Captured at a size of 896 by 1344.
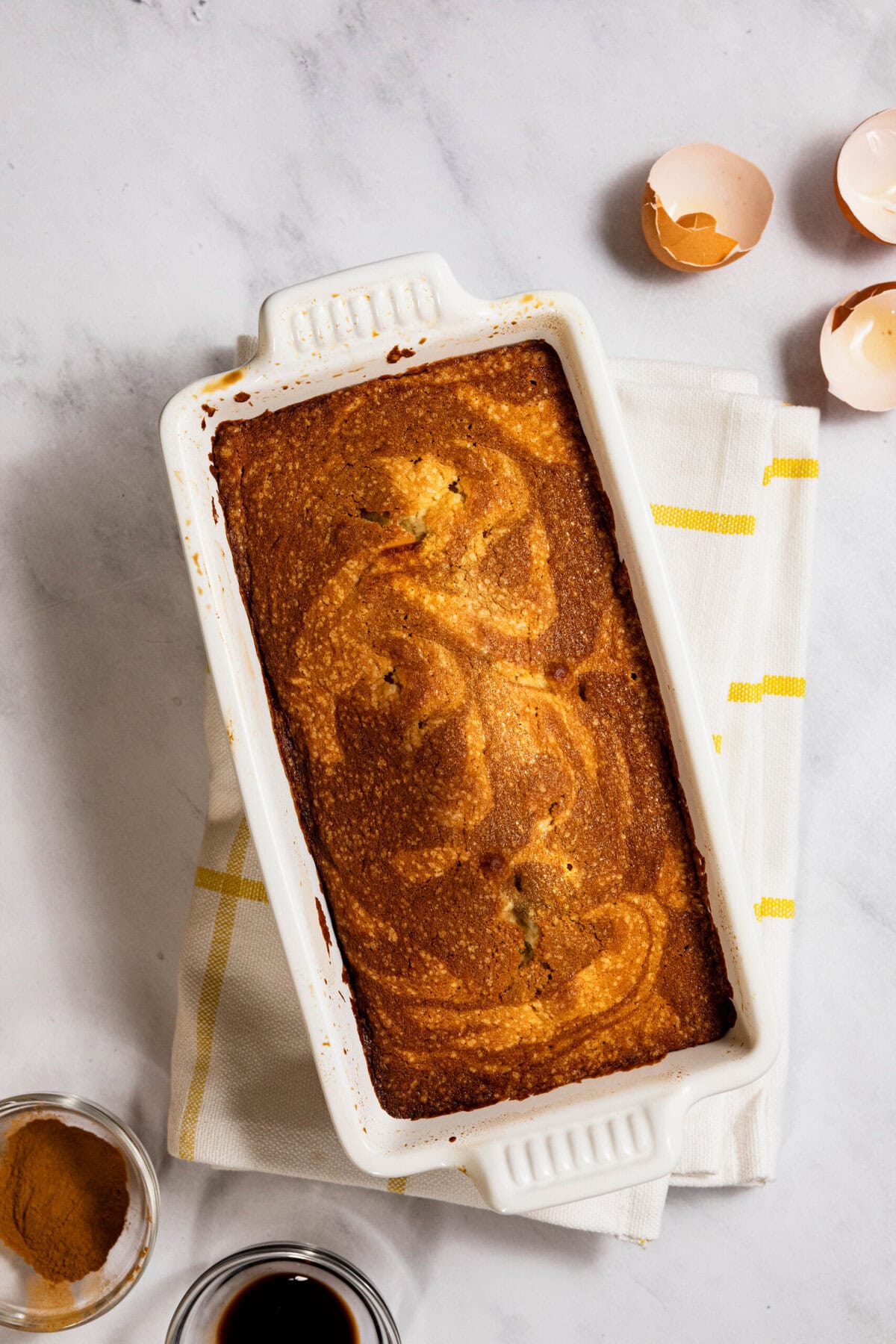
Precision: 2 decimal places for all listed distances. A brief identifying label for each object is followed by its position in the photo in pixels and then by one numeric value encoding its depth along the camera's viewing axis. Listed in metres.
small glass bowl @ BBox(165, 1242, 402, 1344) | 0.82
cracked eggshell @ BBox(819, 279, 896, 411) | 0.83
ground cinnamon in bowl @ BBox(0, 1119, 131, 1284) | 0.82
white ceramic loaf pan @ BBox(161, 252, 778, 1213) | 0.74
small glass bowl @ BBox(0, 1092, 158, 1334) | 0.82
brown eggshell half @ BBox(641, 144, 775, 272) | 0.82
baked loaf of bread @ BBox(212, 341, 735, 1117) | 0.75
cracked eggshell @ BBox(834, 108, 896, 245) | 0.83
